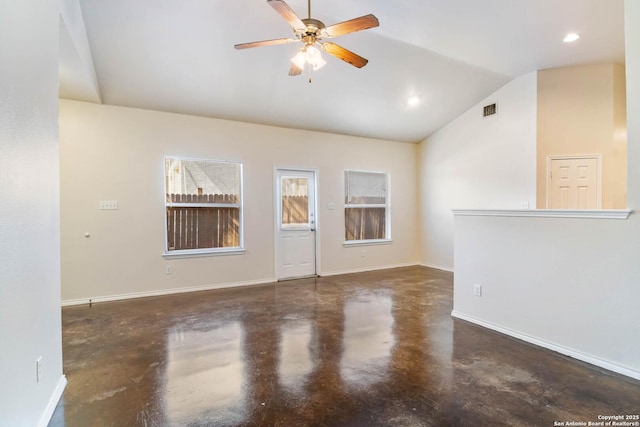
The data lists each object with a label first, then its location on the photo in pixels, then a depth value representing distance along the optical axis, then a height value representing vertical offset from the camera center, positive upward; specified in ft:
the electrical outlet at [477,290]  11.59 -3.02
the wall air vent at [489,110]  17.74 +5.63
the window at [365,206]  21.12 +0.22
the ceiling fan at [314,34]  7.54 +4.60
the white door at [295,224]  18.56 -0.84
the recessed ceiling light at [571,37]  12.87 +7.05
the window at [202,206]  16.06 +0.25
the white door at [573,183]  15.38 +1.22
